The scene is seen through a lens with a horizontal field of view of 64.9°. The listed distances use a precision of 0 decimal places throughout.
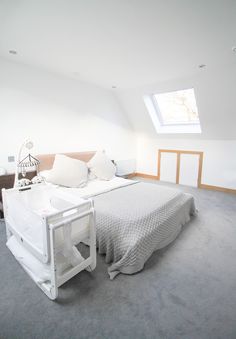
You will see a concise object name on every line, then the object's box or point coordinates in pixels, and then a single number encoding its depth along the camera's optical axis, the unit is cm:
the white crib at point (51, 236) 143
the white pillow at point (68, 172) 301
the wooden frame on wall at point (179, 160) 457
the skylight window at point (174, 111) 421
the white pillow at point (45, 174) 302
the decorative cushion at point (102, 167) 354
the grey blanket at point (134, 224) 178
